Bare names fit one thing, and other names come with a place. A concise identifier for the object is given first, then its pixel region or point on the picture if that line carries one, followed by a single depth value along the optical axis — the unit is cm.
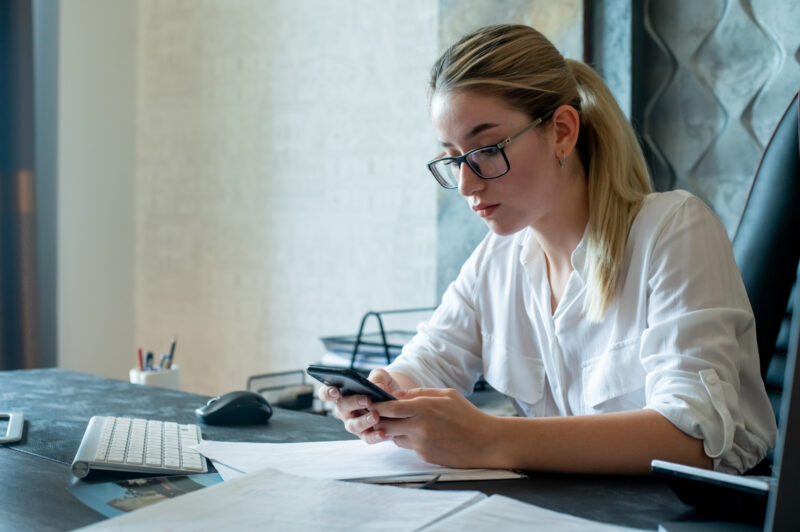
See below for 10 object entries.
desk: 81
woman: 97
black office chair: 120
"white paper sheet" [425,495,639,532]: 72
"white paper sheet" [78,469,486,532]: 73
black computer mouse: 123
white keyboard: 94
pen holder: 178
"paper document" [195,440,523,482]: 93
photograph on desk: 82
